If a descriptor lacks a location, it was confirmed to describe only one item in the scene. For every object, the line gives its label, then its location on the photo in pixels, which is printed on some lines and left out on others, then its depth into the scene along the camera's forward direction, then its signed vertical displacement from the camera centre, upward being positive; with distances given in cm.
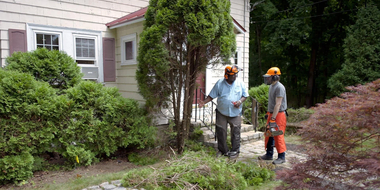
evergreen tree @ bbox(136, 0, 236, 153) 493 +65
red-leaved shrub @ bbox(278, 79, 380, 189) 227 -61
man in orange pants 497 -53
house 629 +124
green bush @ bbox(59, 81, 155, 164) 486 -84
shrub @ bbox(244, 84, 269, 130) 876 -75
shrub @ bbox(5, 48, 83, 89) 534 +28
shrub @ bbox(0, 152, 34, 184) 407 -136
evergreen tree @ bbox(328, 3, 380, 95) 1171 +124
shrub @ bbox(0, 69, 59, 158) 419 -58
